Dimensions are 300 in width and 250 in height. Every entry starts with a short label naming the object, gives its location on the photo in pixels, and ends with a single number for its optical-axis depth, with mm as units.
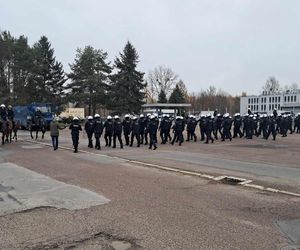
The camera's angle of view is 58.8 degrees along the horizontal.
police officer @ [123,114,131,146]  15480
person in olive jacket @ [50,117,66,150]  13799
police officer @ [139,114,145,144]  15756
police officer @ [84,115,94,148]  14369
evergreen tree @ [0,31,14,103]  41954
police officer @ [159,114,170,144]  16065
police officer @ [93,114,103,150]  14003
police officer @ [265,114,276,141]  18472
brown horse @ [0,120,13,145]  15538
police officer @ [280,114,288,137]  20996
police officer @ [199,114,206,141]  17340
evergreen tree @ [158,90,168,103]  64411
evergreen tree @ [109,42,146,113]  43603
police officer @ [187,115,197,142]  17574
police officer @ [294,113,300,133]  23972
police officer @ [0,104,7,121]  15621
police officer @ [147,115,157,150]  14202
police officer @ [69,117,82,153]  12925
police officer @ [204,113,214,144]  16956
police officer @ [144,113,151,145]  15475
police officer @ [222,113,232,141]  18052
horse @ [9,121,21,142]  16661
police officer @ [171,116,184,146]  16065
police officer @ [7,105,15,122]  15951
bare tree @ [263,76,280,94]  88826
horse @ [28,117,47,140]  22656
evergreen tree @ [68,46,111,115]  44653
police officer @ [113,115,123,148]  14546
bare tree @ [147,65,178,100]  68085
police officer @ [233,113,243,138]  19061
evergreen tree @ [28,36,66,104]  43641
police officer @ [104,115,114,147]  14679
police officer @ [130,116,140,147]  15456
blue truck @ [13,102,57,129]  27024
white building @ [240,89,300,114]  76731
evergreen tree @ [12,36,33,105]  42591
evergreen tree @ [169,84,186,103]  63474
